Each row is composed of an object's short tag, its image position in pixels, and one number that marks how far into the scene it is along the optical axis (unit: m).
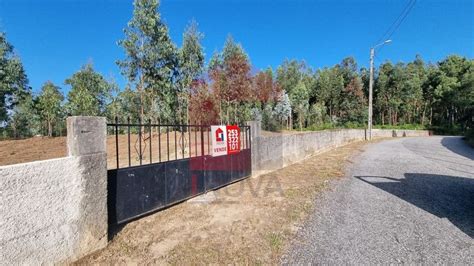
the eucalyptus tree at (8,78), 22.89
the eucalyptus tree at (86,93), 25.30
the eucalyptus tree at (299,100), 37.53
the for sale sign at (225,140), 5.66
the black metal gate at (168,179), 3.67
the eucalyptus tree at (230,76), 21.11
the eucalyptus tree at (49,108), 25.56
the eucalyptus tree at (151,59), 15.57
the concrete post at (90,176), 3.00
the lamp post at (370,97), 19.28
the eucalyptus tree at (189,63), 18.25
